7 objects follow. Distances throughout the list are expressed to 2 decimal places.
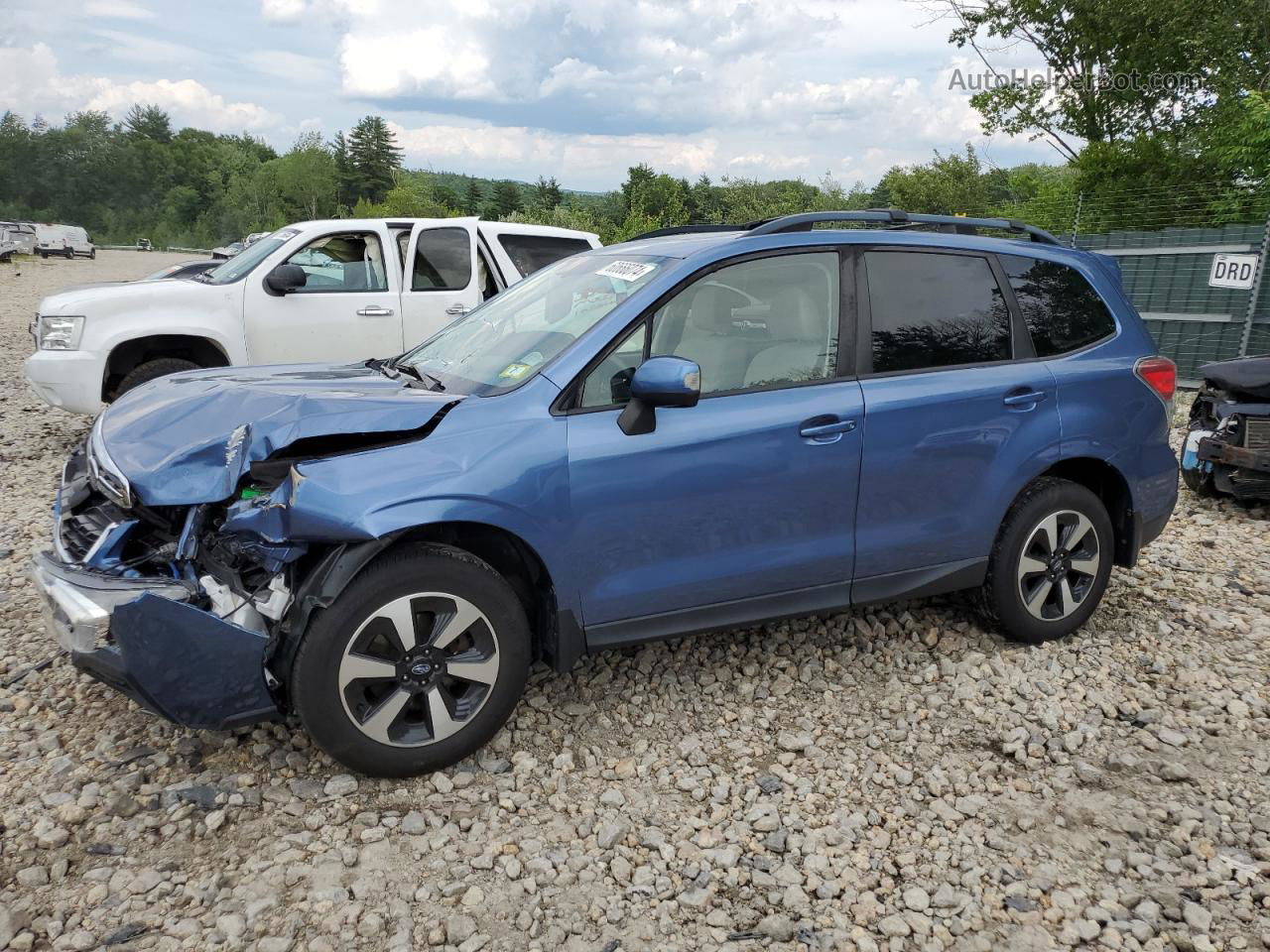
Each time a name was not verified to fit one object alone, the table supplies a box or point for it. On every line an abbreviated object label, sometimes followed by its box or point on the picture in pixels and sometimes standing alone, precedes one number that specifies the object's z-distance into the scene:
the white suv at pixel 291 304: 7.31
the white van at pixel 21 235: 48.12
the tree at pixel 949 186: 65.12
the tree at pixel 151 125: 144.88
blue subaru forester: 2.91
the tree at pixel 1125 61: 23.34
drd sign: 11.49
